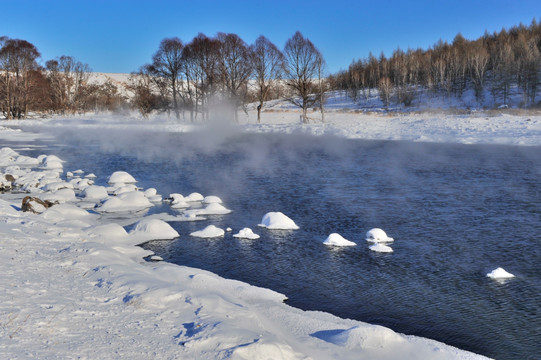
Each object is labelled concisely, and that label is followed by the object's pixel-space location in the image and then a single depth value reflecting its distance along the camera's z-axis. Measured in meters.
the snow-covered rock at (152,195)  16.50
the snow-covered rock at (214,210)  14.48
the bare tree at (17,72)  73.19
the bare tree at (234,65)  60.16
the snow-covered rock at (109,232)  11.20
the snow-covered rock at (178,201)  15.29
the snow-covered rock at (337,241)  11.19
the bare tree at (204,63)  61.38
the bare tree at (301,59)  55.12
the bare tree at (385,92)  83.38
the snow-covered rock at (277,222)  12.72
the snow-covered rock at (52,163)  24.44
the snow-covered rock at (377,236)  11.46
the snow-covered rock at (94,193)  16.44
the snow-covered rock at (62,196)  15.87
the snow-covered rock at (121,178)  19.70
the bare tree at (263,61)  58.19
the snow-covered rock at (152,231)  11.79
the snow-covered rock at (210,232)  11.96
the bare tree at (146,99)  72.06
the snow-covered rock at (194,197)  16.14
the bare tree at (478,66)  82.78
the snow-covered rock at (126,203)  14.96
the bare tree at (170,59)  66.75
